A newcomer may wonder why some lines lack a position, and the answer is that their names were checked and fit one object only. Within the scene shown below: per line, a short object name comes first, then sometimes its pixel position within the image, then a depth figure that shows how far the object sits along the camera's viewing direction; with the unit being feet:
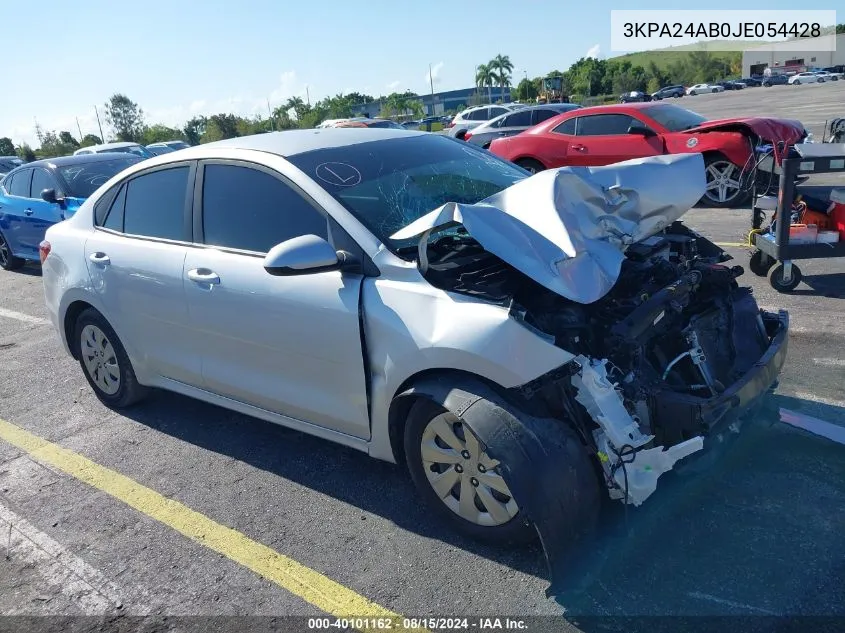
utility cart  18.03
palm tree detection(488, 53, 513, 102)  342.03
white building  300.40
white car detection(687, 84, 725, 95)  236.79
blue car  29.81
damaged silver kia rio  9.10
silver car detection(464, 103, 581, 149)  53.62
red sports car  32.50
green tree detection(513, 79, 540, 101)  293.84
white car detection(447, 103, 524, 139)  85.34
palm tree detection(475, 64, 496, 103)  341.21
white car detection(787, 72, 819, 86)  208.23
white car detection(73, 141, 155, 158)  83.66
